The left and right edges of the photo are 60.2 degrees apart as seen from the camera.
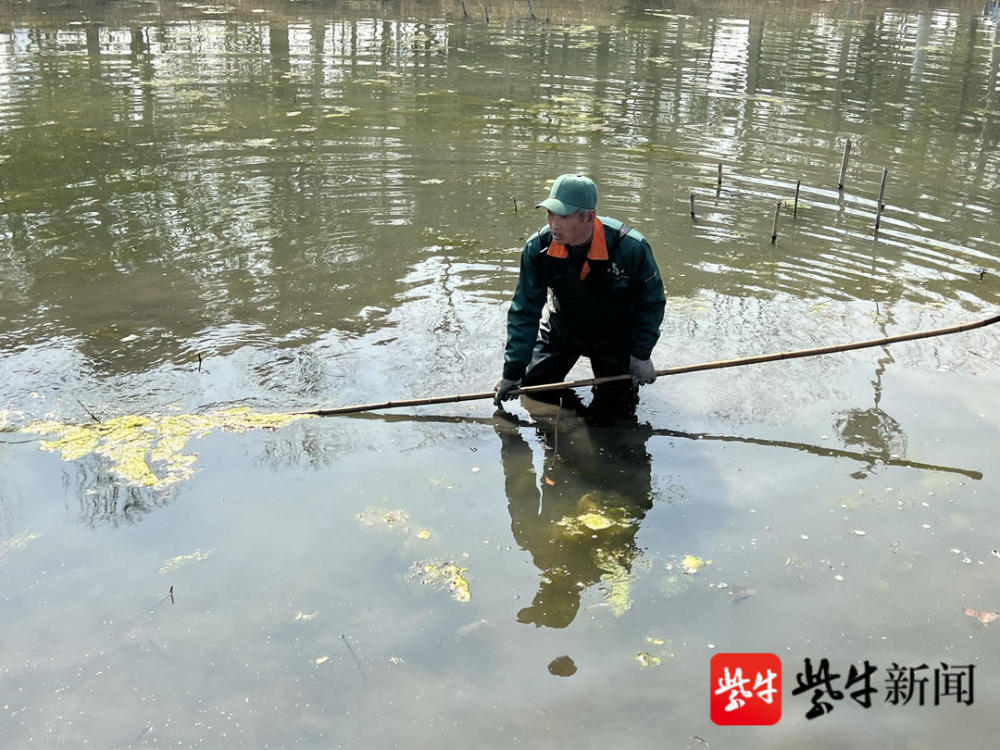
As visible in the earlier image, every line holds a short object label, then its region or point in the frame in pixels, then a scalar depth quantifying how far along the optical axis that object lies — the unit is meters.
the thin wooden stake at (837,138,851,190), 8.91
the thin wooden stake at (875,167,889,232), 8.03
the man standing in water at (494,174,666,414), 4.64
